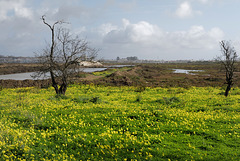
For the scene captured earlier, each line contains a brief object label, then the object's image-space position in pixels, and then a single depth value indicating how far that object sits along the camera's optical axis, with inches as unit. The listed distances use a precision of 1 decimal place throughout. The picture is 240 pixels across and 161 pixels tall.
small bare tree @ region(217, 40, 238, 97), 839.1
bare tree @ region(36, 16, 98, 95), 781.3
